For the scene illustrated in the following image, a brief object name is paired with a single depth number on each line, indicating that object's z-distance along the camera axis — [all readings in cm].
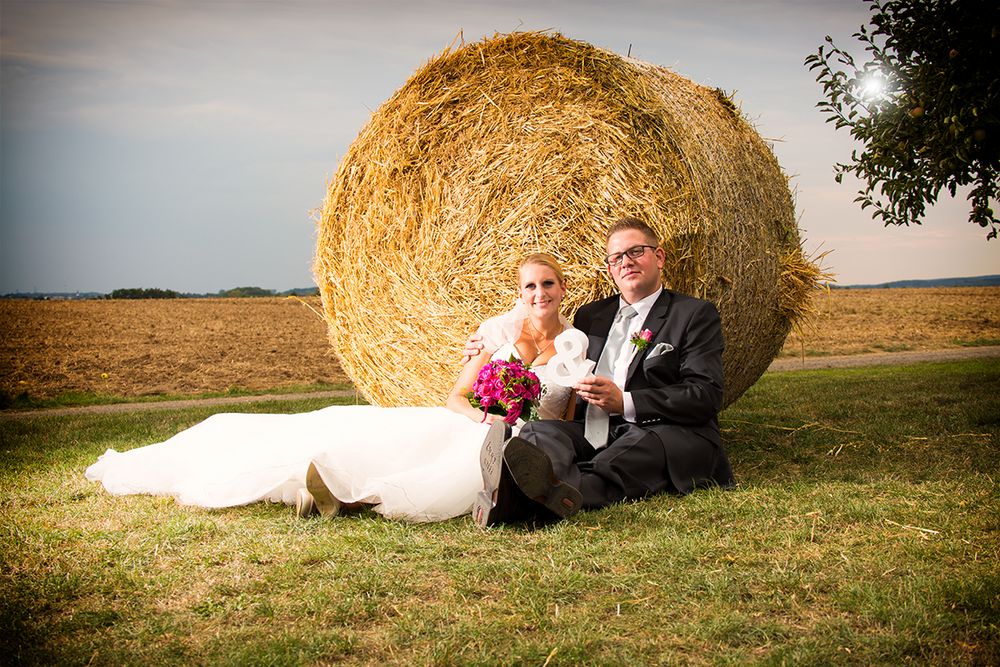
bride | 382
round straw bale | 502
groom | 385
